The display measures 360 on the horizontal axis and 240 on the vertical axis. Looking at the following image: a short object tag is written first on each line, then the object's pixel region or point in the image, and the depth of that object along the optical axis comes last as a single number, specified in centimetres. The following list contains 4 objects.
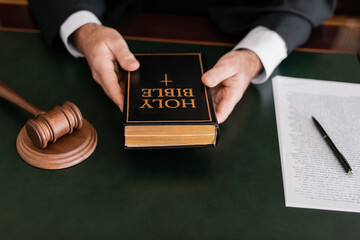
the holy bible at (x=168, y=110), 81
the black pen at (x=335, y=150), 89
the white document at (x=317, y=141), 83
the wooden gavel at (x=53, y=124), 79
